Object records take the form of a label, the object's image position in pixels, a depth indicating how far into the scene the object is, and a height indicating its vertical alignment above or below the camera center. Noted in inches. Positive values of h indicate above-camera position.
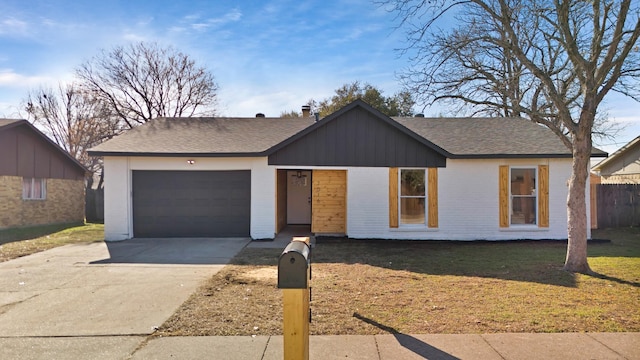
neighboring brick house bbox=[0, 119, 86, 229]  666.8 +10.8
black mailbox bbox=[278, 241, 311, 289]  132.1 -28.7
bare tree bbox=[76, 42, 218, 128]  1177.4 +290.5
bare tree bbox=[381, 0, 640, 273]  292.4 +97.9
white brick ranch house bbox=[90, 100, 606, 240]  502.6 +1.1
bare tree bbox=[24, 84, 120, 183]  1206.3 +192.9
